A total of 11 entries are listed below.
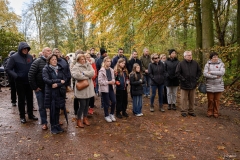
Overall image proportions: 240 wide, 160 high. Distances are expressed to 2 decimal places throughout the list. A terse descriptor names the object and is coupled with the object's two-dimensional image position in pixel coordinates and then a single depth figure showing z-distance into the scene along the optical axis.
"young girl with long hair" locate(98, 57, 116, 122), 5.66
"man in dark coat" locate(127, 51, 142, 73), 8.14
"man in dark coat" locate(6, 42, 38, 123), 5.34
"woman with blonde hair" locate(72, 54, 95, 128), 5.12
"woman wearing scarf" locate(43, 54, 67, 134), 4.70
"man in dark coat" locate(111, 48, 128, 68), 8.03
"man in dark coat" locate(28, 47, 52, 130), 4.95
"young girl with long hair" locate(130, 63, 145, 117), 6.10
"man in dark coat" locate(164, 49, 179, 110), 6.88
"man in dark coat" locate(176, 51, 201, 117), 6.17
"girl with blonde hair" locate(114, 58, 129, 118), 5.96
